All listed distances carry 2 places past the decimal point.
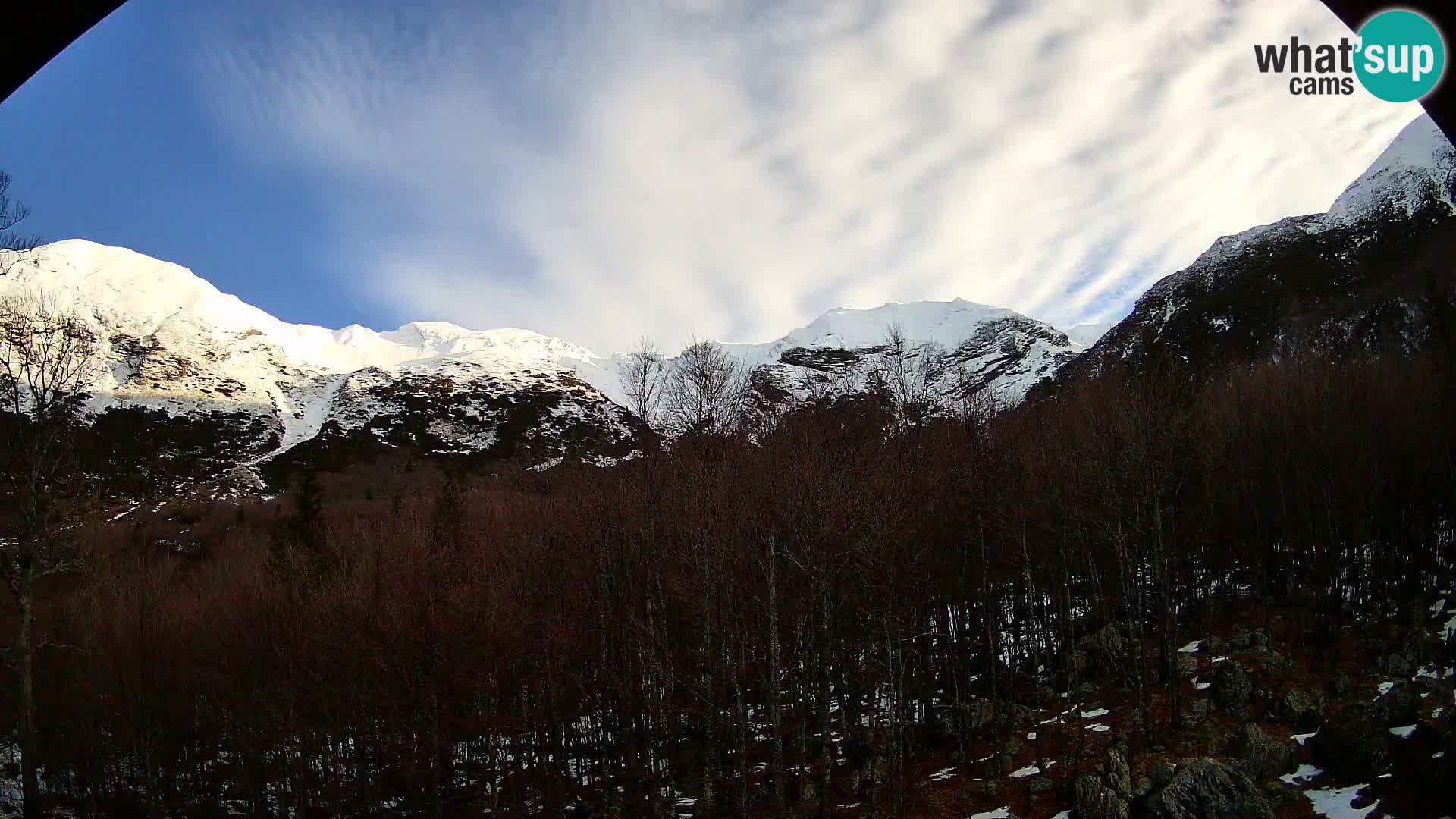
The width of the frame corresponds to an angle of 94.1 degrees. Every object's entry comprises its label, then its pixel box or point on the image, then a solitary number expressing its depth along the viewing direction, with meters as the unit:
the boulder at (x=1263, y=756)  15.38
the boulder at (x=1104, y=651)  23.12
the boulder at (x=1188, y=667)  22.64
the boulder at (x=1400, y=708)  15.61
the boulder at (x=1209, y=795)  13.16
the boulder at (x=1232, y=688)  19.47
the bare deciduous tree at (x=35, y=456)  16.34
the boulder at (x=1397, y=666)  19.92
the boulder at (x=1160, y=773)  14.96
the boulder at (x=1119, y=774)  14.81
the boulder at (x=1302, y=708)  17.34
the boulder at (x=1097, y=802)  14.34
